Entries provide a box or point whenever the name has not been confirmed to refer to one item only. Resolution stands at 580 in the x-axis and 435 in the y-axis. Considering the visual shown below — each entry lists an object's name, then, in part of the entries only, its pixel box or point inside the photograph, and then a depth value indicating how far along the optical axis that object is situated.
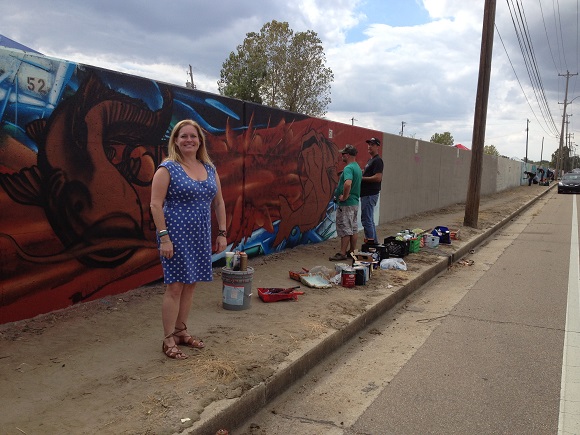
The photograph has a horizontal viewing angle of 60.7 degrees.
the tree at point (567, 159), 115.49
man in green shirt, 7.55
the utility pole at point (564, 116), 59.76
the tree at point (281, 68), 33.19
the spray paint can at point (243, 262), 5.07
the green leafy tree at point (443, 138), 81.88
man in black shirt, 8.20
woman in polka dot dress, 3.60
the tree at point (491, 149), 91.53
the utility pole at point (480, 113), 12.02
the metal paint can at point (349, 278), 6.38
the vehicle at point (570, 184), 35.47
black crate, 8.35
